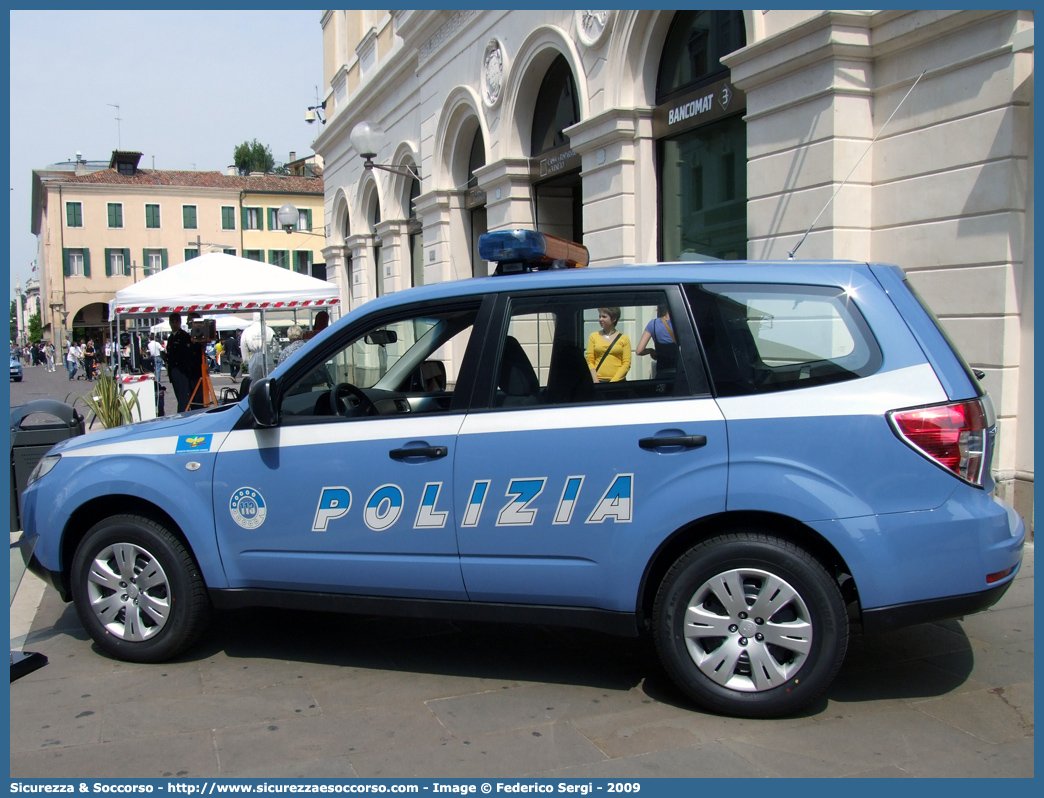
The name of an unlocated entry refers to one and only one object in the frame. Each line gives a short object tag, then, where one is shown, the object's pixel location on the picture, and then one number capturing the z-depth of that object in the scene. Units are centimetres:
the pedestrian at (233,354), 3800
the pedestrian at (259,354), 1352
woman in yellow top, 388
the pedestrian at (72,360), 4330
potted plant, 988
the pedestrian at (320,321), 1285
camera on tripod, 1321
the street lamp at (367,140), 1584
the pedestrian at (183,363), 1312
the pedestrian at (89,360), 4084
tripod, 1325
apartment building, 6619
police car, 358
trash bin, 691
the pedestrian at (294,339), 1155
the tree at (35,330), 8674
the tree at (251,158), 8631
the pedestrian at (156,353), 3212
